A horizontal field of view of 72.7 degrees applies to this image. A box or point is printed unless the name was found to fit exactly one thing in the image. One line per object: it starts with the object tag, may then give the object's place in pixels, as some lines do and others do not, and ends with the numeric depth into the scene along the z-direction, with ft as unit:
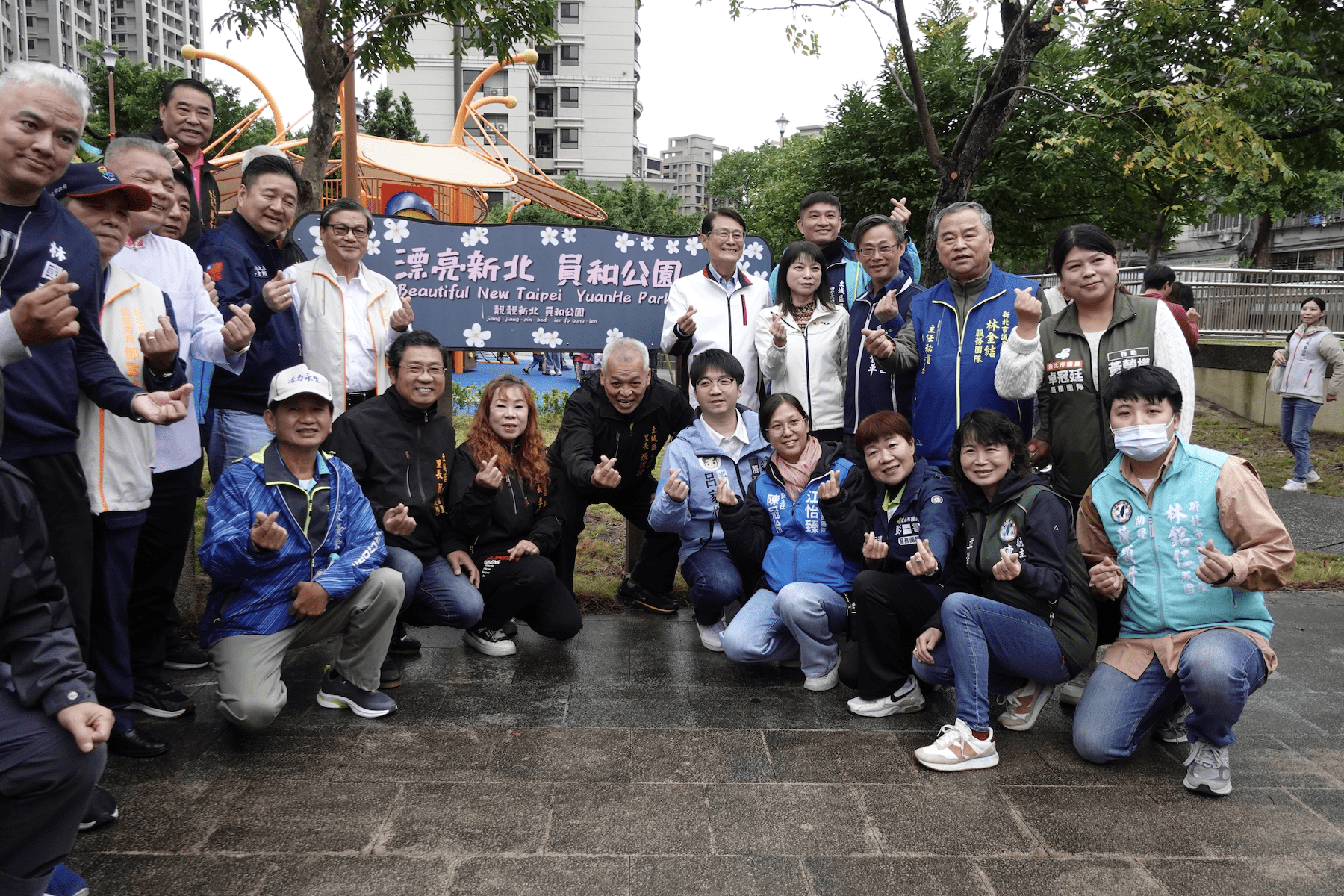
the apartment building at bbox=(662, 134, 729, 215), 520.83
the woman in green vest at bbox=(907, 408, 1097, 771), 11.98
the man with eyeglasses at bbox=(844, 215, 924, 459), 15.93
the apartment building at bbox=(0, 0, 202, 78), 282.97
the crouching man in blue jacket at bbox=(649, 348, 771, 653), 15.67
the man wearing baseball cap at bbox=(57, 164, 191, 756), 10.91
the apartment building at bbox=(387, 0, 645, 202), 216.13
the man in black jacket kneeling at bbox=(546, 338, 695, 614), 17.06
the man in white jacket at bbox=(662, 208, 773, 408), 17.70
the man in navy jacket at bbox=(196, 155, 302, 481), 14.44
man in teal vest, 11.05
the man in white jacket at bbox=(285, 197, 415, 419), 15.37
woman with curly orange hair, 15.14
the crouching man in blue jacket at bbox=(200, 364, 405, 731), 11.84
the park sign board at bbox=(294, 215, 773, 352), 18.72
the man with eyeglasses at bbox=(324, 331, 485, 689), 14.55
